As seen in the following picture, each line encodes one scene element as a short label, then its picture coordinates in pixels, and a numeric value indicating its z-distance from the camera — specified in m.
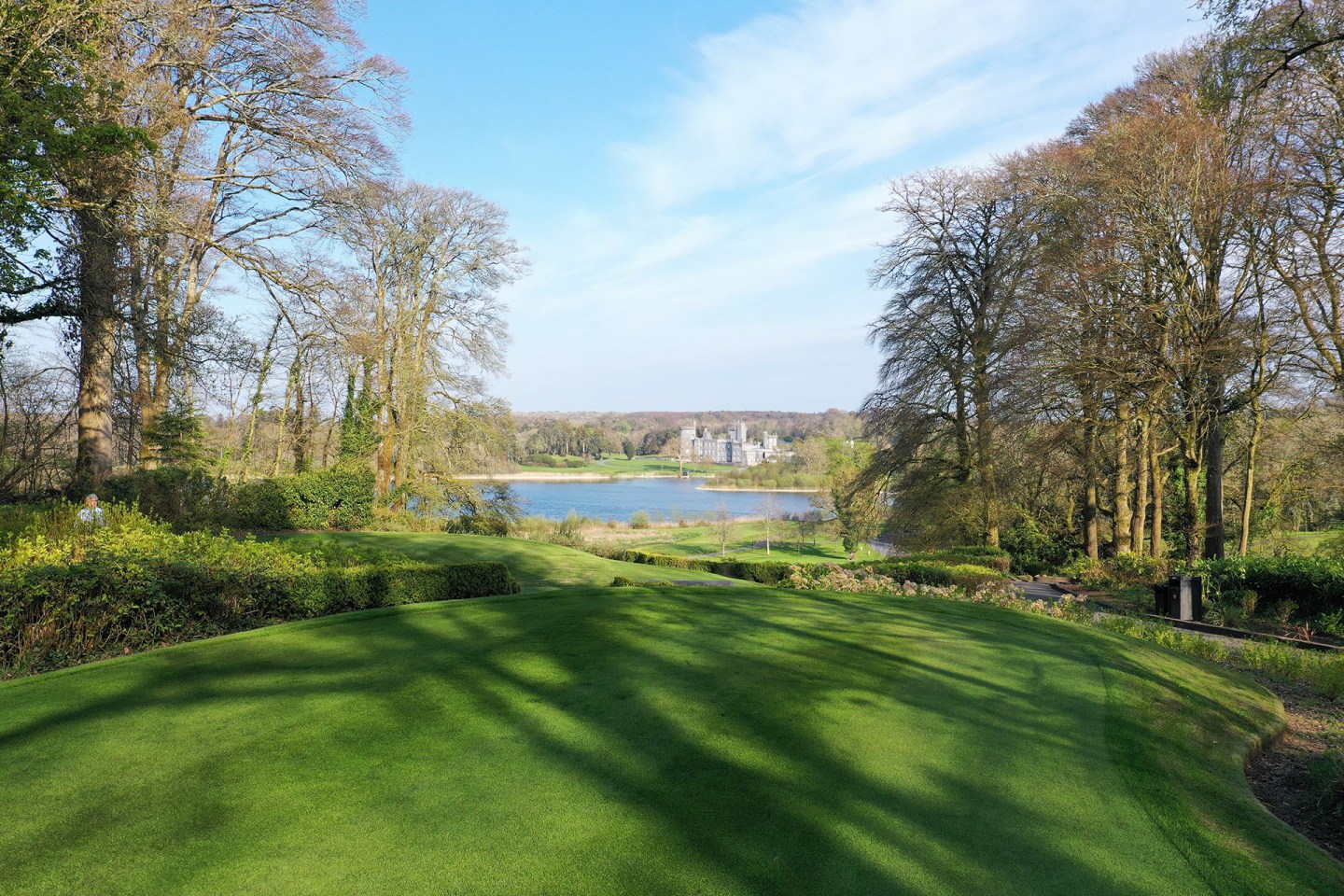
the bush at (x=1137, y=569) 16.67
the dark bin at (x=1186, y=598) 12.11
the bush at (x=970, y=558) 17.80
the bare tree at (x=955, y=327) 22.41
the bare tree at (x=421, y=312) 27.73
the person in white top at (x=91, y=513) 10.04
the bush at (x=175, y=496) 14.35
